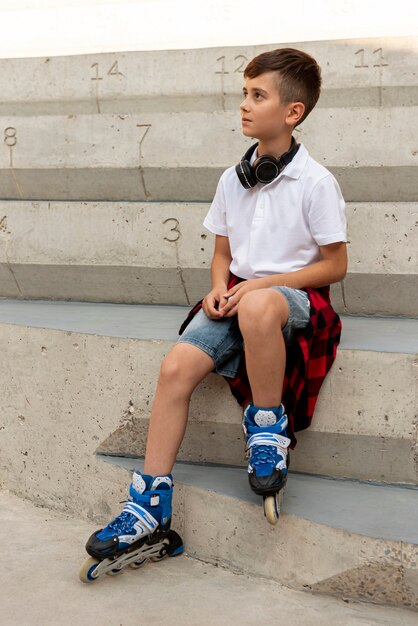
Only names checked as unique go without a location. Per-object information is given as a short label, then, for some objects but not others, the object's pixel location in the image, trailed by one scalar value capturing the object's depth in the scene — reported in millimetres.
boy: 2057
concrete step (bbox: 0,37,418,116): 3662
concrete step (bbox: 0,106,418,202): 3232
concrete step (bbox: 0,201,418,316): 2877
